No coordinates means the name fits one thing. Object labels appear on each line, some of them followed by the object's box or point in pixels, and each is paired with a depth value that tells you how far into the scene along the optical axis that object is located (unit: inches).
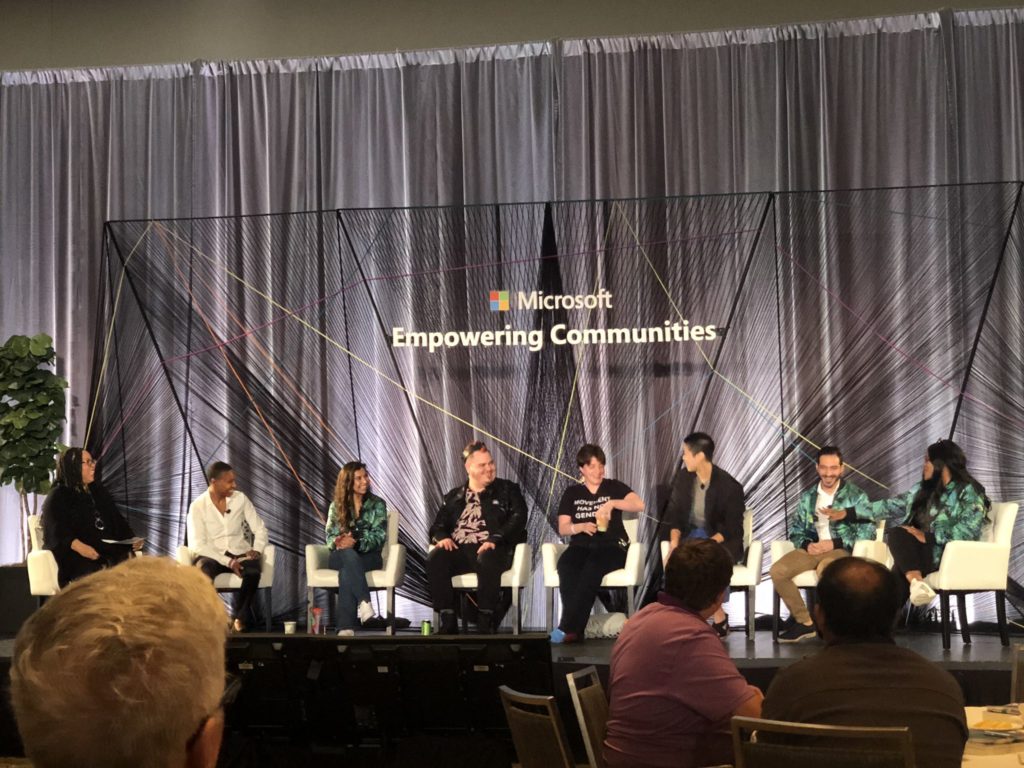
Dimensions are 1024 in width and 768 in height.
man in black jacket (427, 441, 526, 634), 253.9
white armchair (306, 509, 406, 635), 261.6
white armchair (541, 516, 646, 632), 250.1
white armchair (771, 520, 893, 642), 238.5
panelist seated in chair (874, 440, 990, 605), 231.0
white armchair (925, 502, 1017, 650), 227.1
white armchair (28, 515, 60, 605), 258.5
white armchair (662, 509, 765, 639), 246.2
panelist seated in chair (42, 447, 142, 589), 254.1
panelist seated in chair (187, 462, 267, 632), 262.4
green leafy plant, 292.5
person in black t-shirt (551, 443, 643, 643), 247.8
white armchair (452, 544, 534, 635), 254.7
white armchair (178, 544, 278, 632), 263.3
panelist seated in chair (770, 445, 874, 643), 241.3
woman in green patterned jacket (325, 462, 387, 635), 258.5
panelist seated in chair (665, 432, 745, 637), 248.4
